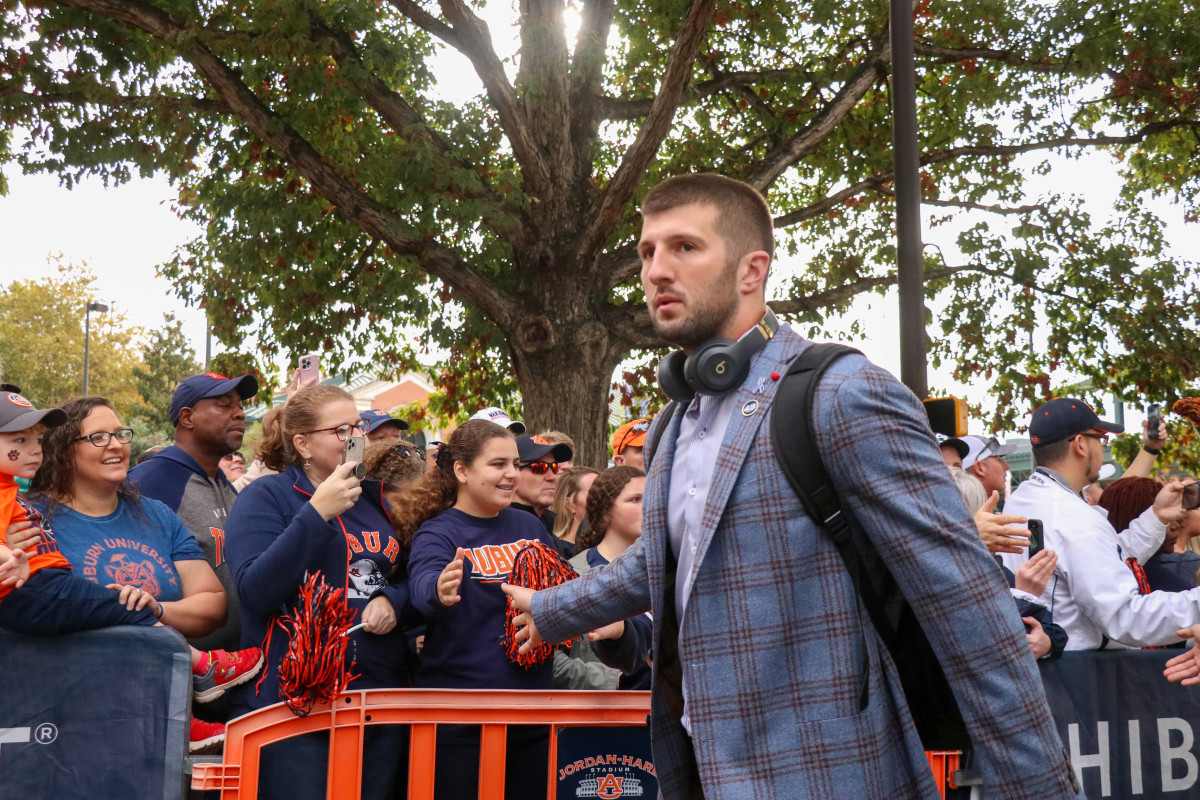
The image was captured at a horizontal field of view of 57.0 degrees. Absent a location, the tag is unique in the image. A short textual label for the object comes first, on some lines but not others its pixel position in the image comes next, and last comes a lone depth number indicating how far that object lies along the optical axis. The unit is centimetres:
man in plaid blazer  200
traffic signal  763
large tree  1050
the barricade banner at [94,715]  325
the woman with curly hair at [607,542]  427
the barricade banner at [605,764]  384
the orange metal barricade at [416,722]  333
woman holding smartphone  360
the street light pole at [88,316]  4542
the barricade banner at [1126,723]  446
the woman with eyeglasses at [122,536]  377
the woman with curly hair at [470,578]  373
